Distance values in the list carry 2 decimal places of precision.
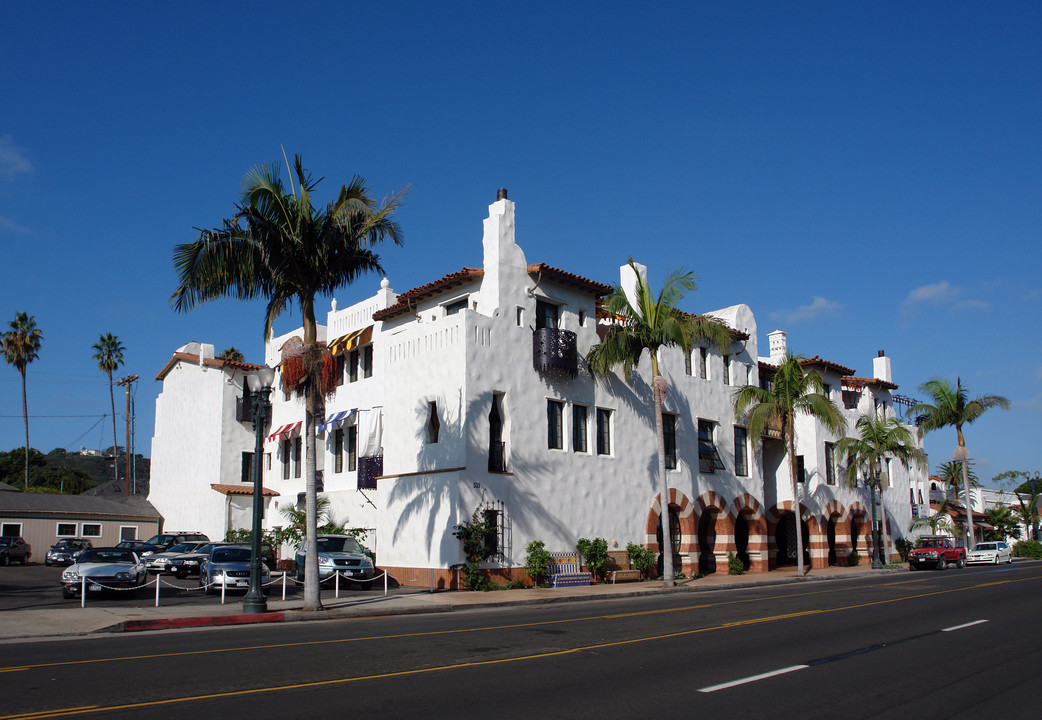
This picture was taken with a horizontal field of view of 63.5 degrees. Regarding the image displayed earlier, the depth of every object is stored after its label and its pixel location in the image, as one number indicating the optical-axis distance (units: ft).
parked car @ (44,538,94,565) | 129.18
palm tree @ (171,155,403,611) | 67.05
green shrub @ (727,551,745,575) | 117.60
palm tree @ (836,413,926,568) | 142.41
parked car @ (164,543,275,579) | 105.91
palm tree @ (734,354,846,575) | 116.67
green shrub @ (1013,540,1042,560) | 194.79
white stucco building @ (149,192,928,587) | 90.33
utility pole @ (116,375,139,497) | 222.48
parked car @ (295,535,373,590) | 83.92
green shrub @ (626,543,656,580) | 102.47
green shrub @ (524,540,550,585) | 89.61
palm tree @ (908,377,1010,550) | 166.50
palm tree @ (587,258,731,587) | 93.86
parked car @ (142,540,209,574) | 106.93
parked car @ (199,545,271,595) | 79.82
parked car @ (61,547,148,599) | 73.10
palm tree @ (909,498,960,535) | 170.00
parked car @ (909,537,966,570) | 138.51
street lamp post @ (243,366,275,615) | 60.13
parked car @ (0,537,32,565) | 133.69
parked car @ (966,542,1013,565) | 152.76
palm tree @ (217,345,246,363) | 201.05
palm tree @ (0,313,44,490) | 208.64
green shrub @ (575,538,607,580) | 96.32
